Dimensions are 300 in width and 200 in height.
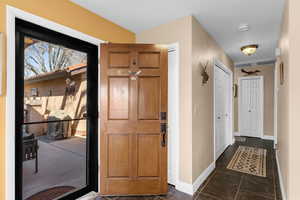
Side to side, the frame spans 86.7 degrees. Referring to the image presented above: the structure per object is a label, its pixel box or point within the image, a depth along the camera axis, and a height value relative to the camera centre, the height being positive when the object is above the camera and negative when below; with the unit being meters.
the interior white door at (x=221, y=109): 3.57 -0.24
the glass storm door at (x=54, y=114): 1.67 -0.18
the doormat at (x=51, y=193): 1.89 -1.17
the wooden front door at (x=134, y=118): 2.21 -0.26
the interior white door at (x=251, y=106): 5.50 -0.24
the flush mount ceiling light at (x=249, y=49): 3.40 +1.10
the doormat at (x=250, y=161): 2.97 -1.31
